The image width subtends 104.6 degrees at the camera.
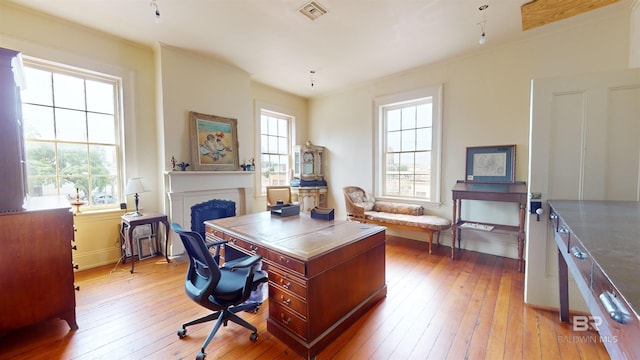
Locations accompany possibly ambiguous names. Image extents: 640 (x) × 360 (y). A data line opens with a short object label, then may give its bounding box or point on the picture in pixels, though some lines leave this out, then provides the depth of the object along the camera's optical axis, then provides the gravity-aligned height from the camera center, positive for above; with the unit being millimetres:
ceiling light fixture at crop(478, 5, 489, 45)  2546 +1679
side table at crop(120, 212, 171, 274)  2965 -637
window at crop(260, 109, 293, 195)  5012 +505
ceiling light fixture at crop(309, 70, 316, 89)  4230 +1702
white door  1904 +166
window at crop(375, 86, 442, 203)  4023 +449
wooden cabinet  1694 -677
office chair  1567 -792
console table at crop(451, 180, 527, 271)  2988 -326
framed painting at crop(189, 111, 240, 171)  3617 +460
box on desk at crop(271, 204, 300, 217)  2689 -425
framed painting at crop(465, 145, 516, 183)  3359 +93
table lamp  3090 -186
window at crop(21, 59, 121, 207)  2756 +481
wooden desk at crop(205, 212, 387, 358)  1600 -730
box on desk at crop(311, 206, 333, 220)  2526 -438
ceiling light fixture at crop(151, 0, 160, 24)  2443 +1684
